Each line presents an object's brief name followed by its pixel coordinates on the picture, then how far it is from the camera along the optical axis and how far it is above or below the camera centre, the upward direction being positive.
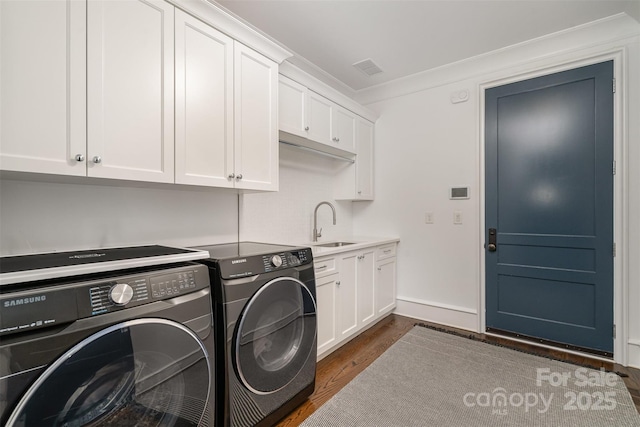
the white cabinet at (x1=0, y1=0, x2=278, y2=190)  1.11 +0.54
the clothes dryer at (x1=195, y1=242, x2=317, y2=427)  1.40 -0.61
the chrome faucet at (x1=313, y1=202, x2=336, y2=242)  3.00 -0.14
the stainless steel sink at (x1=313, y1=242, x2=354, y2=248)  3.08 -0.33
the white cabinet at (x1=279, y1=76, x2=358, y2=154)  2.34 +0.82
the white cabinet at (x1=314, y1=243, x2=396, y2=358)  2.30 -0.70
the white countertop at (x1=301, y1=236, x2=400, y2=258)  2.29 -0.29
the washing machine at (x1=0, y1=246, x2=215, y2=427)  0.85 -0.42
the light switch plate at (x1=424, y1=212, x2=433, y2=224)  3.21 -0.06
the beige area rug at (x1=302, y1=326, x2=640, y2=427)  1.70 -1.16
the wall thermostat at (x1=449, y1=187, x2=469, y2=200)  3.01 +0.19
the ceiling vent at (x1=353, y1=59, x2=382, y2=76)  2.95 +1.46
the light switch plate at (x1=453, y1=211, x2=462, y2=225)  3.05 -0.05
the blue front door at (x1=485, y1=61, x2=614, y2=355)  2.41 +0.04
